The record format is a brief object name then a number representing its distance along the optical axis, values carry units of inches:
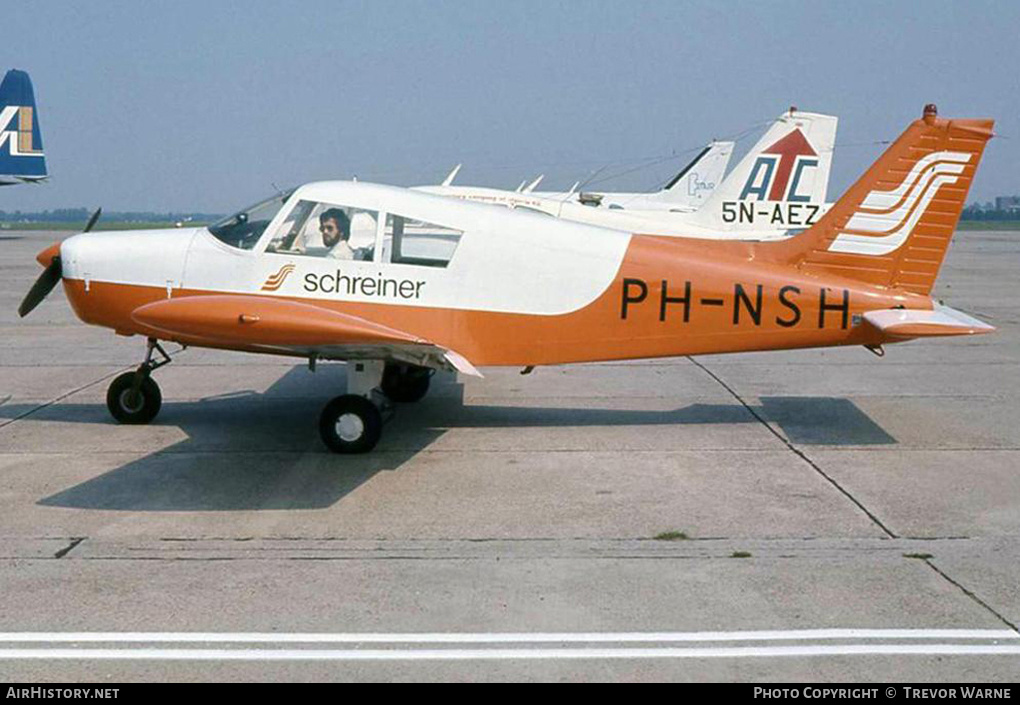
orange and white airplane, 324.2
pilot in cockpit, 323.9
